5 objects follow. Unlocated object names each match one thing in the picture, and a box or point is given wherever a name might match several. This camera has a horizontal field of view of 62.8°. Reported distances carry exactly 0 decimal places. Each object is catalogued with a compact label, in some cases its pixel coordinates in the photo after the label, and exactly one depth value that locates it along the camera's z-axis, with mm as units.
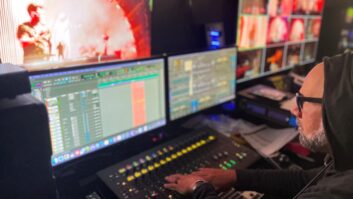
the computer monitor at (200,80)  1338
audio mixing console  965
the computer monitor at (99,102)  942
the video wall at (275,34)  1940
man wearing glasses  741
